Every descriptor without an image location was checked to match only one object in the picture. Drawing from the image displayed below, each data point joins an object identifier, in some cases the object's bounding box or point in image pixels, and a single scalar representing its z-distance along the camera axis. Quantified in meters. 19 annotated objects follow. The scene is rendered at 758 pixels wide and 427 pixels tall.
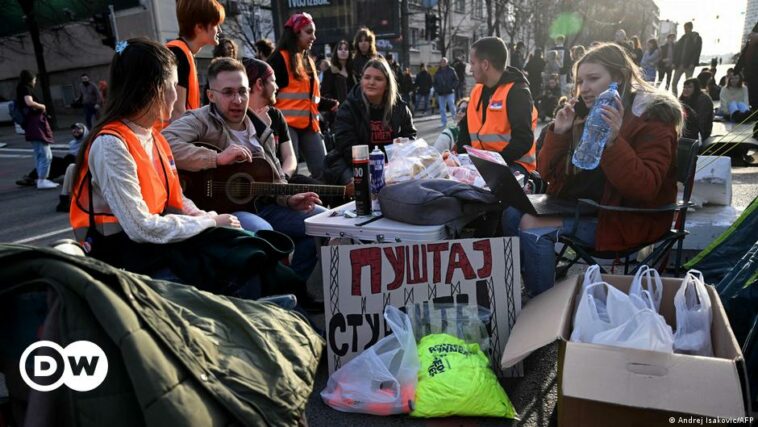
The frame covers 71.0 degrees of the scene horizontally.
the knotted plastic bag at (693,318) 1.91
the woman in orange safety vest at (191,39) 3.34
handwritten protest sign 2.46
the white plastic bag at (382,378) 2.20
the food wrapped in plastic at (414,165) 2.82
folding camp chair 2.64
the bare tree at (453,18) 31.98
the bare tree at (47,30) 21.19
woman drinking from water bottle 2.54
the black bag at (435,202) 2.45
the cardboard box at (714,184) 4.30
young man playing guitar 2.88
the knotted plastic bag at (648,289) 2.09
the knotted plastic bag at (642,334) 1.72
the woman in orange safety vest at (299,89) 4.72
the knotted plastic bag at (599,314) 1.93
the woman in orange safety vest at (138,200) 2.06
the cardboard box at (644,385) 1.54
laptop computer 2.49
